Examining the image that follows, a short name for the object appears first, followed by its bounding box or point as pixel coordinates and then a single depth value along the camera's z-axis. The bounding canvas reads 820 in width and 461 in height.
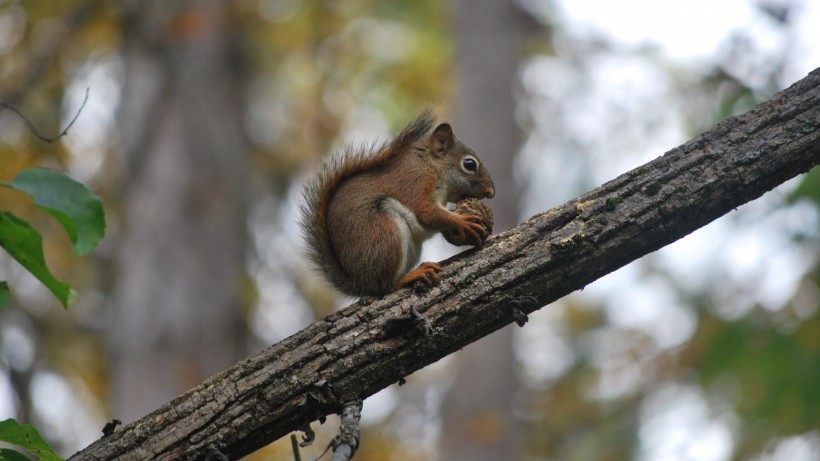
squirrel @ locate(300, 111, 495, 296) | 6.73
